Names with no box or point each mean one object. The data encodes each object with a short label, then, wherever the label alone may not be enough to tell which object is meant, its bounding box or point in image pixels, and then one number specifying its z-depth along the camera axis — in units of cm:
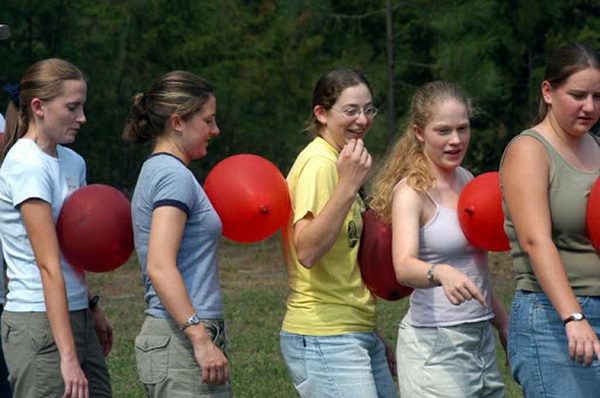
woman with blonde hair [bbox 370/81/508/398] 805
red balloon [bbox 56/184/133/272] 816
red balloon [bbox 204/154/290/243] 834
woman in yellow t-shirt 789
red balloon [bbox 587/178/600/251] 717
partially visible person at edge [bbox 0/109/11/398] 936
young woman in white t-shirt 787
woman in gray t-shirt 750
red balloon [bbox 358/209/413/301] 824
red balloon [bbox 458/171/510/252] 795
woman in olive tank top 717
